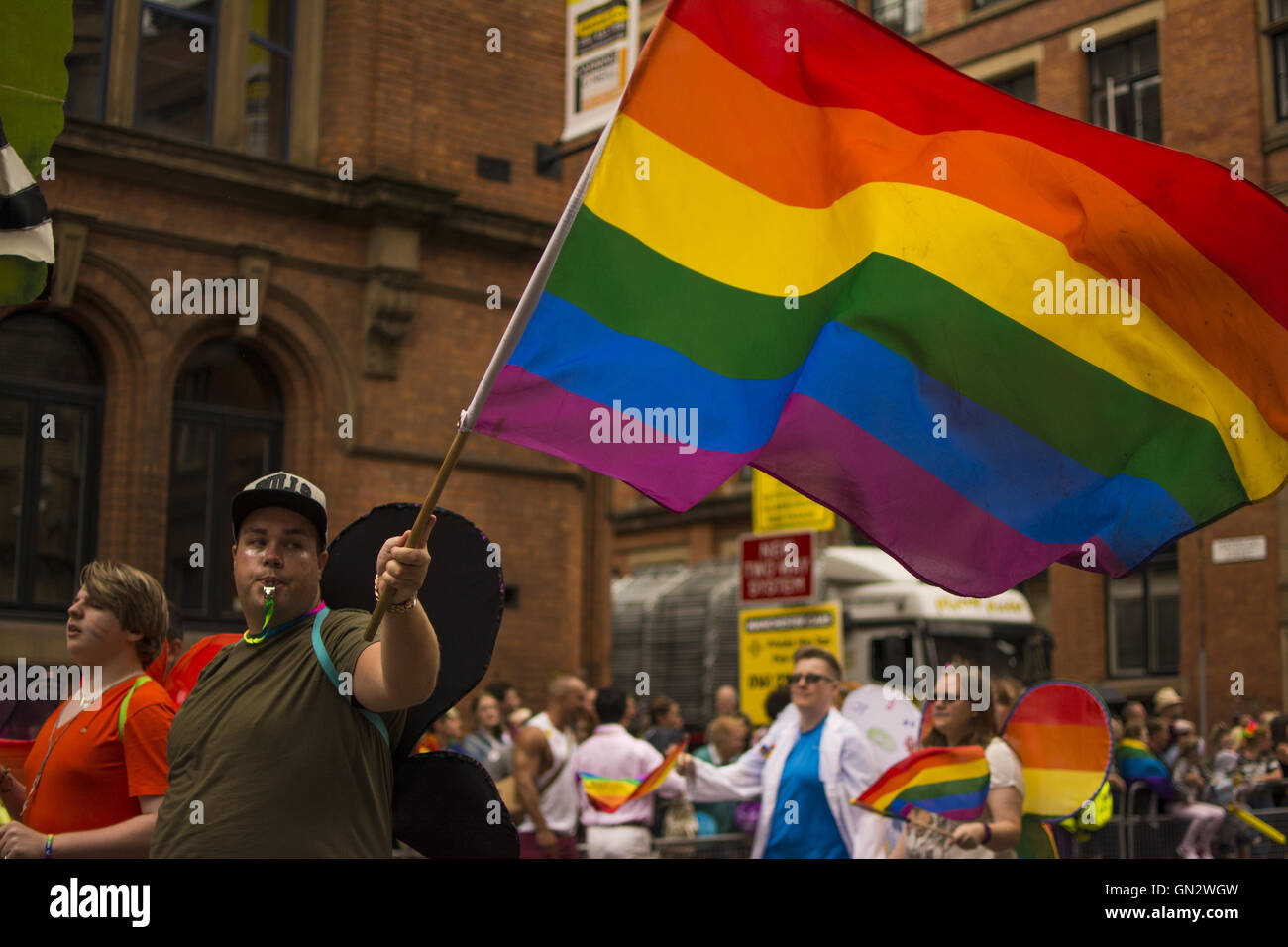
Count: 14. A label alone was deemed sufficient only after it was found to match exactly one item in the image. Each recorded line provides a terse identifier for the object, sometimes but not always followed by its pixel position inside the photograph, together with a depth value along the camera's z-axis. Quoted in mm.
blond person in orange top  3836
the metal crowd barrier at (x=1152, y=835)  12906
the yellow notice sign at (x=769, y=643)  15852
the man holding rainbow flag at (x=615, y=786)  9688
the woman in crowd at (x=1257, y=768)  14609
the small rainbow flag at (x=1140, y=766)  13859
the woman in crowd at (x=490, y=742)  12156
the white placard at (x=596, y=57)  15047
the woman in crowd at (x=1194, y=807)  13609
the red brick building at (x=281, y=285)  14250
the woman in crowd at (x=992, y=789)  6359
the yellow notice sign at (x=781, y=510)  16828
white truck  20844
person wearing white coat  6953
